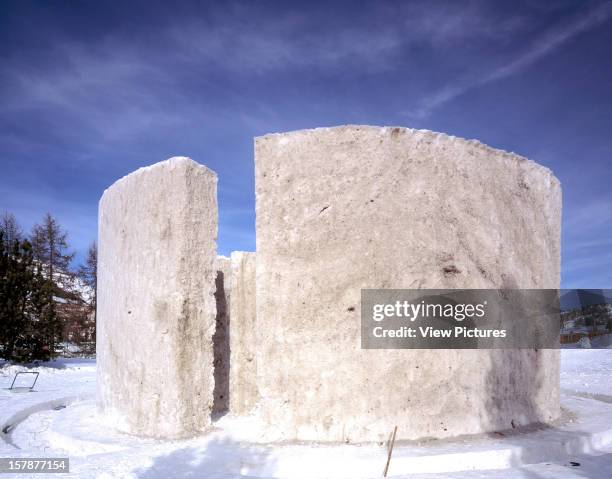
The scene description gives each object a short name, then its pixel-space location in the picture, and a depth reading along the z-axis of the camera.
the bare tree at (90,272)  25.31
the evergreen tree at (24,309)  15.79
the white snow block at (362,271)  5.24
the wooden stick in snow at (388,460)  4.36
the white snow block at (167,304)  5.81
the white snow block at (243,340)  7.25
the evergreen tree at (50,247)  24.41
